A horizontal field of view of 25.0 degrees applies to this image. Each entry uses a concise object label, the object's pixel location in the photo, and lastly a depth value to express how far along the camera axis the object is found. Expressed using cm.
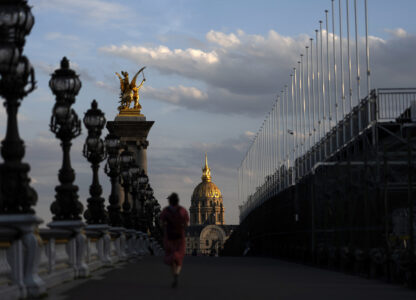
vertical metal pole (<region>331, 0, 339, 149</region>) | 4709
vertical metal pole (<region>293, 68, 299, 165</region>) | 6318
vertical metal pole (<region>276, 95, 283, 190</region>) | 6607
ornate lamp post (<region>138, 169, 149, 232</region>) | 5782
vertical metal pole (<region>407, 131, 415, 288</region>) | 2003
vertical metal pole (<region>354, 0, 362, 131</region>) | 3740
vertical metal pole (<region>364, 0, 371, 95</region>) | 4109
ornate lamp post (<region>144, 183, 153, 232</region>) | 7194
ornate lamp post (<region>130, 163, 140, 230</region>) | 4916
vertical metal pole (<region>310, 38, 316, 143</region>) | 5438
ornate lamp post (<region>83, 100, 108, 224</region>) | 2839
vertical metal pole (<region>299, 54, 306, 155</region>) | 5971
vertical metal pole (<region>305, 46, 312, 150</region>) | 5563
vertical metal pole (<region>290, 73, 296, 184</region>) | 6284
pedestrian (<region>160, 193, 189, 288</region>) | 2023
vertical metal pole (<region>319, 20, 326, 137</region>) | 5151
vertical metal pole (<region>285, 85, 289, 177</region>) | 6755
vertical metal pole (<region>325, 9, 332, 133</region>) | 5027
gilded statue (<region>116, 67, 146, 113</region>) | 11400
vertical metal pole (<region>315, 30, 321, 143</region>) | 5356
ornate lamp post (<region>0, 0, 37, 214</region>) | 1535
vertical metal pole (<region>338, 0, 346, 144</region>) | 4002
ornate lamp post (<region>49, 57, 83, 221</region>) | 2203
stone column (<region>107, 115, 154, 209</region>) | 10906
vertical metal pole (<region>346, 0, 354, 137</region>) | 3838
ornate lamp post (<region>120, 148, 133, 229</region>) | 4241
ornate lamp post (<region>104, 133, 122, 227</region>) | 3562
